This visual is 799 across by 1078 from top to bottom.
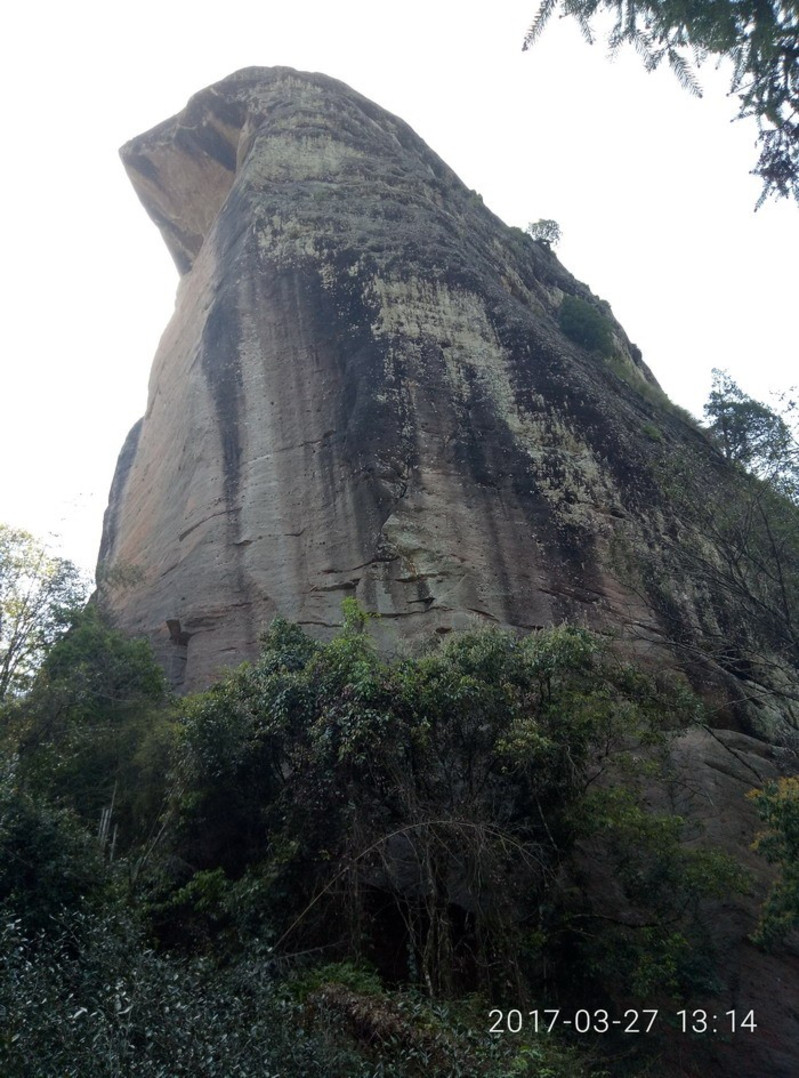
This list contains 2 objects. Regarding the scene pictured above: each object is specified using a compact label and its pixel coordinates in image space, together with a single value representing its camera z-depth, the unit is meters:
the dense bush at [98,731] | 12.50
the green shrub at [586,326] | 25.23
